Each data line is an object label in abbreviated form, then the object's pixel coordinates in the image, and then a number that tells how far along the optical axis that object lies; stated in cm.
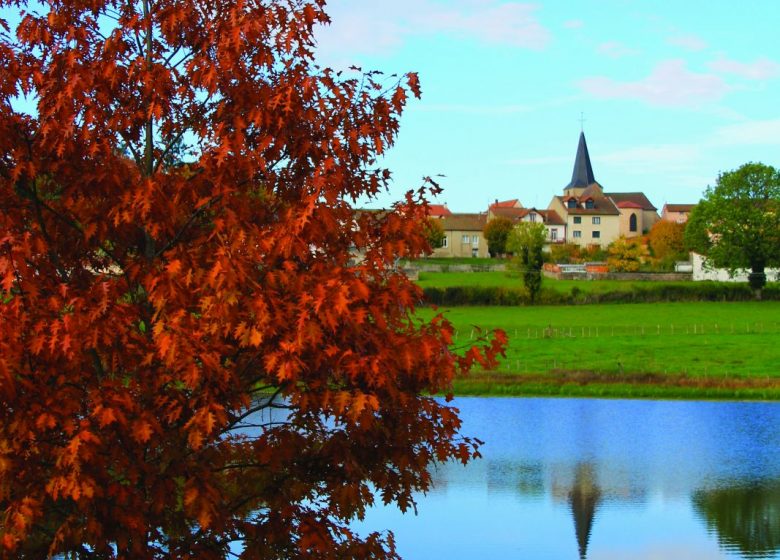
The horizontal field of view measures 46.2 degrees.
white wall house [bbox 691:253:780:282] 8244
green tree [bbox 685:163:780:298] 7838
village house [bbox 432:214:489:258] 13388
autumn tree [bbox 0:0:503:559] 675
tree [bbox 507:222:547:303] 7031
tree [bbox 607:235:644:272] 9574
